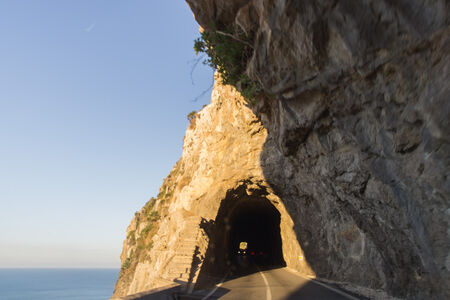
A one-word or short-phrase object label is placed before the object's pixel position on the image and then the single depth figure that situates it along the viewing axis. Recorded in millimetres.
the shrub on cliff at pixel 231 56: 12164
